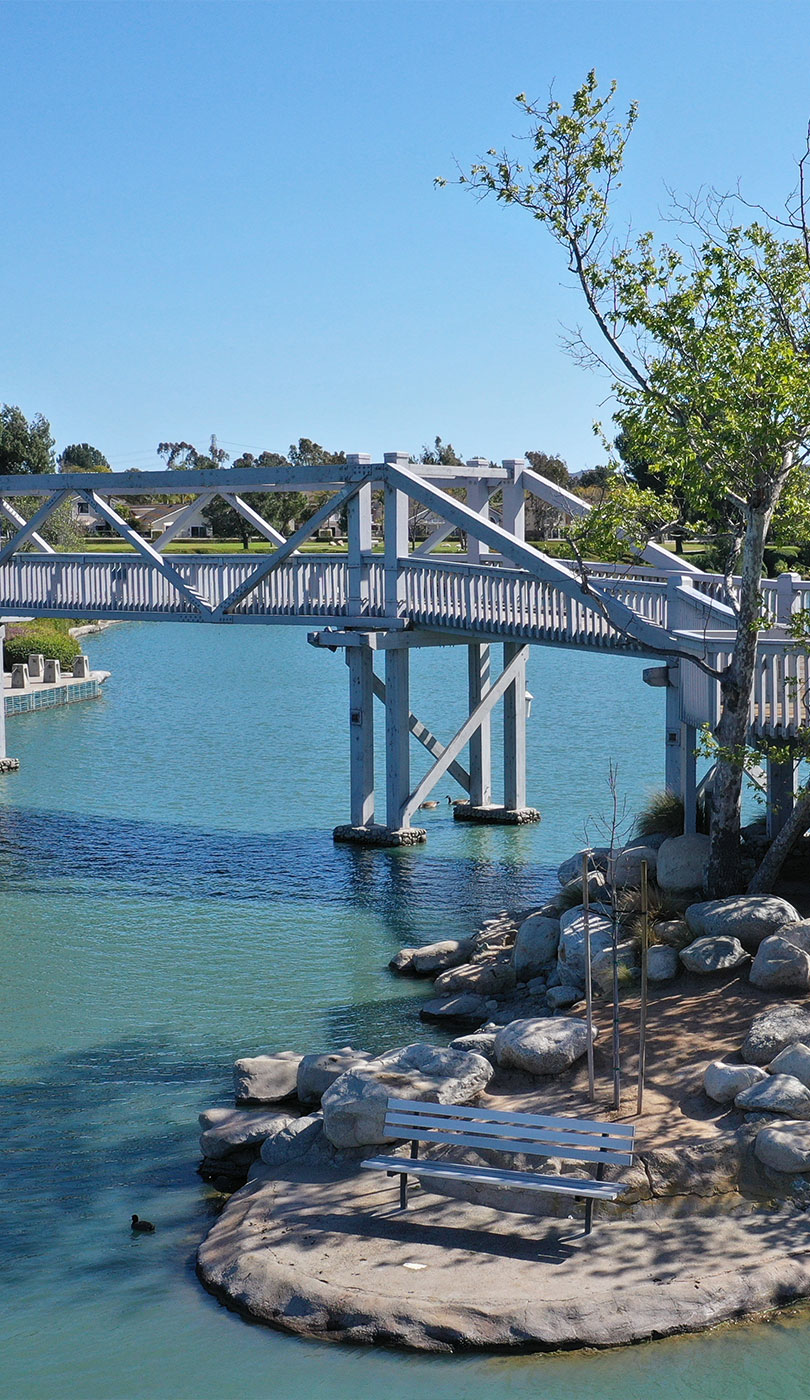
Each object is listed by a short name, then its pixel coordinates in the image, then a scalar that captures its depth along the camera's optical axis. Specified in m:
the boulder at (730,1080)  11.69
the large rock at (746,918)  13.99
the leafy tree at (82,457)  186.44
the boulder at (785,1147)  10.82
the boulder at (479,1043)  13.11
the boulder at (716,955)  13.77
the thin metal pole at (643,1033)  11.61
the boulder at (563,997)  14.38
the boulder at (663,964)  14.08
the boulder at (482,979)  15.88
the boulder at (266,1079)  13.18
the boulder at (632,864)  16.28
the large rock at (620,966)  14.23
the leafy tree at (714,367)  14.93
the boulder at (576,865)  17.72
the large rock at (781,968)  13.19
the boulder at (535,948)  15.75
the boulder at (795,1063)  11.64
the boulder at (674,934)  14.52
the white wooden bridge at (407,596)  17.86
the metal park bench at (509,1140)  10.41
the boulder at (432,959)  17.12
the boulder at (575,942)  14.66
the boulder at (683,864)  15.88
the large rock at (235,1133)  12.01
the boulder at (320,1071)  12.88
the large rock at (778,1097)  11.27
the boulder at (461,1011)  15.38
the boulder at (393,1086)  11.58
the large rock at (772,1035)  12.08
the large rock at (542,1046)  12.59
